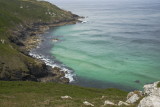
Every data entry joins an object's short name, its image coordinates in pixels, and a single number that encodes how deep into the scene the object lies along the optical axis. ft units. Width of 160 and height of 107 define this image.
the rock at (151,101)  79.94
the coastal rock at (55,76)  232.94
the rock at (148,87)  125.93
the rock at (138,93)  118.91
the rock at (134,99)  109.81
